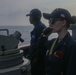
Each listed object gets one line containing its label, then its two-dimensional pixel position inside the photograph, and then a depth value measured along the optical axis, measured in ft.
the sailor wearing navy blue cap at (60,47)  4.48
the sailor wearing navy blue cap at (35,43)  6.85
